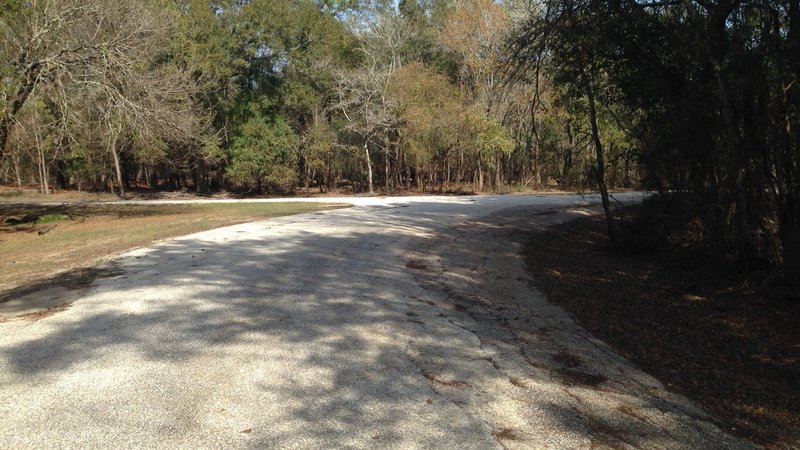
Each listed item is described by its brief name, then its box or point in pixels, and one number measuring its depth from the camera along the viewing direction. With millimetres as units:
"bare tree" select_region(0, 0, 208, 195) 16172
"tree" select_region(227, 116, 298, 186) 37062
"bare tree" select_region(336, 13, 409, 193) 35156
